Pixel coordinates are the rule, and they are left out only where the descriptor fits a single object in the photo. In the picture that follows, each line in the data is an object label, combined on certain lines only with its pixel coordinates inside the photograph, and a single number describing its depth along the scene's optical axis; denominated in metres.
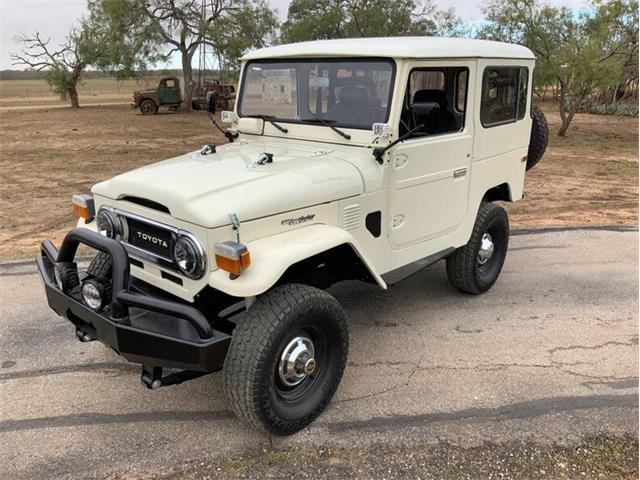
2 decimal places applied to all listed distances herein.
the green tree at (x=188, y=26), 27.73
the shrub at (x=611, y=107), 25.64
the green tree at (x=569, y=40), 16.67
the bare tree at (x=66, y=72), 31.62
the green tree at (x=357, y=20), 27.16
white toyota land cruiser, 2.84
